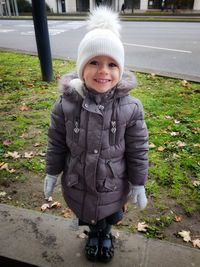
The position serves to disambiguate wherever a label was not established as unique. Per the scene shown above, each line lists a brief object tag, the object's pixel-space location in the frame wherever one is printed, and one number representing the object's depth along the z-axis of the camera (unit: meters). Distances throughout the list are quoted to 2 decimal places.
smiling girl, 1.27
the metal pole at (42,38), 3.99
